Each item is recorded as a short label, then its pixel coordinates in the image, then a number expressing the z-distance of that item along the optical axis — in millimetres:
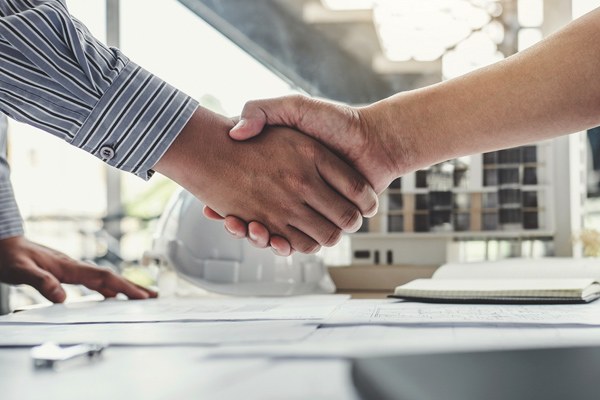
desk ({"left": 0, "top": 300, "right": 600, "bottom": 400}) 355
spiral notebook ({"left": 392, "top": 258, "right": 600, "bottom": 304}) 796
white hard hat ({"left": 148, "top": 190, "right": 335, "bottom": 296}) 1192
